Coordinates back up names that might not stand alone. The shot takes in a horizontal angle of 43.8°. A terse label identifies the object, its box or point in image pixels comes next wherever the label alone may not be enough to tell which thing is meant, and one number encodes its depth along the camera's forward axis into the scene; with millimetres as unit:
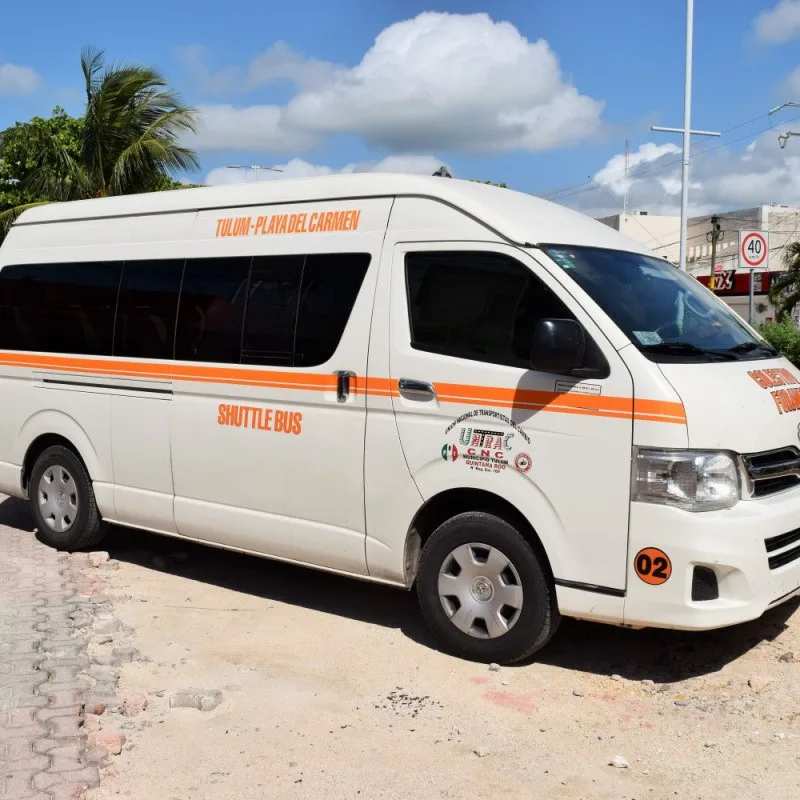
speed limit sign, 16344
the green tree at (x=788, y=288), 29547
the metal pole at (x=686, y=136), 26141
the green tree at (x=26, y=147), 22812
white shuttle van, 4645
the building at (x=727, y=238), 54844
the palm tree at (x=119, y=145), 21359
